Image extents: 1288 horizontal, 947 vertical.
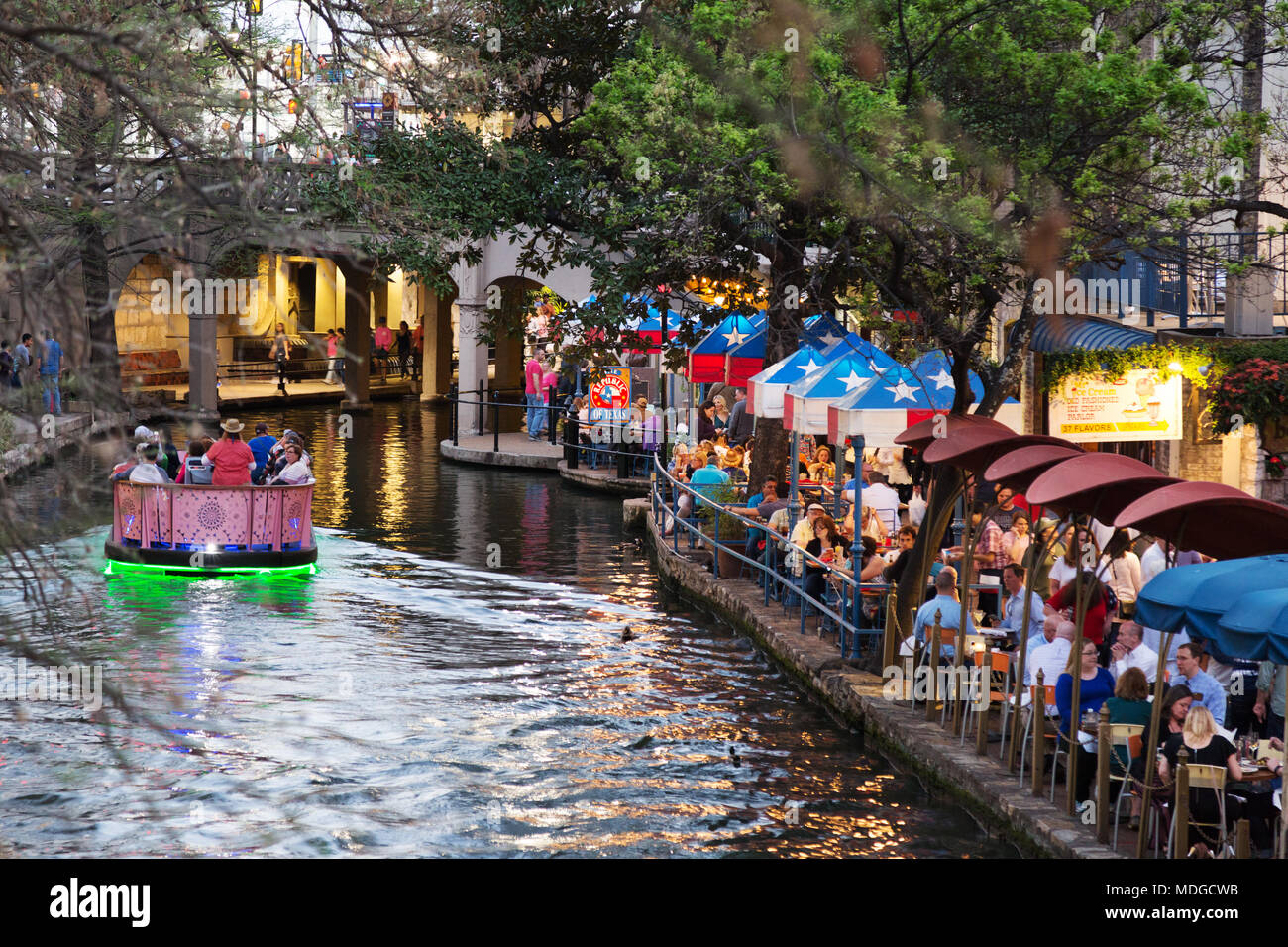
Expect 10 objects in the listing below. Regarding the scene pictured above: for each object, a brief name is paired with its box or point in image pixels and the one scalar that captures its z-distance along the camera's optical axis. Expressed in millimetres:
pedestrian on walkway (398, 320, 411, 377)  50281
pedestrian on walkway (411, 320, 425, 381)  50500
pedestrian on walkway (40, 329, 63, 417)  33312
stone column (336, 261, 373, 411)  42719
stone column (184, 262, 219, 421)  39125
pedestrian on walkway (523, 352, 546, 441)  35531
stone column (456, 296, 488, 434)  35562
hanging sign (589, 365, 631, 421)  30469
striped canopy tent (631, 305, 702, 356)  29266
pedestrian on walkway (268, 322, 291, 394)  44531
